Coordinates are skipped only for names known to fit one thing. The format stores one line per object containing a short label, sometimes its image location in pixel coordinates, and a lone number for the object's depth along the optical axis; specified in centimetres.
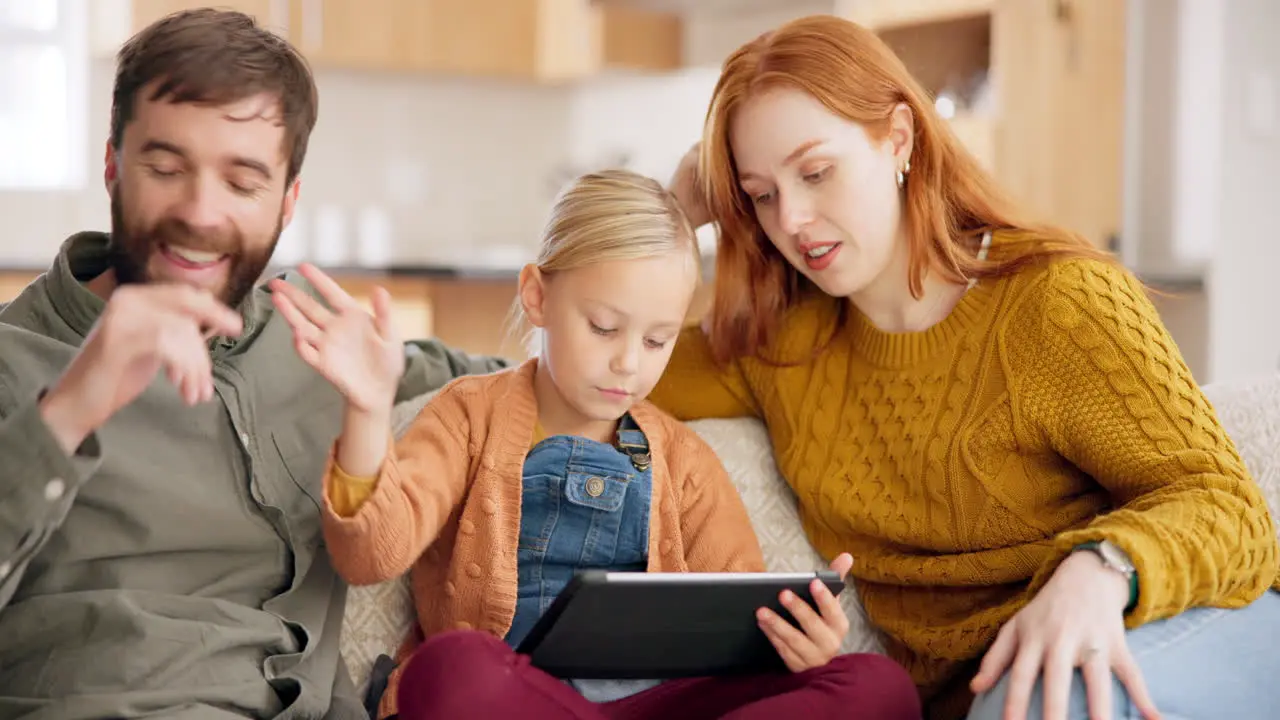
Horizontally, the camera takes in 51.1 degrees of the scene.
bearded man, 124
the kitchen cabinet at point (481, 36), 445
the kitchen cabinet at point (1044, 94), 376
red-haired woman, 129
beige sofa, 167
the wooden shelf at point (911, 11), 379
